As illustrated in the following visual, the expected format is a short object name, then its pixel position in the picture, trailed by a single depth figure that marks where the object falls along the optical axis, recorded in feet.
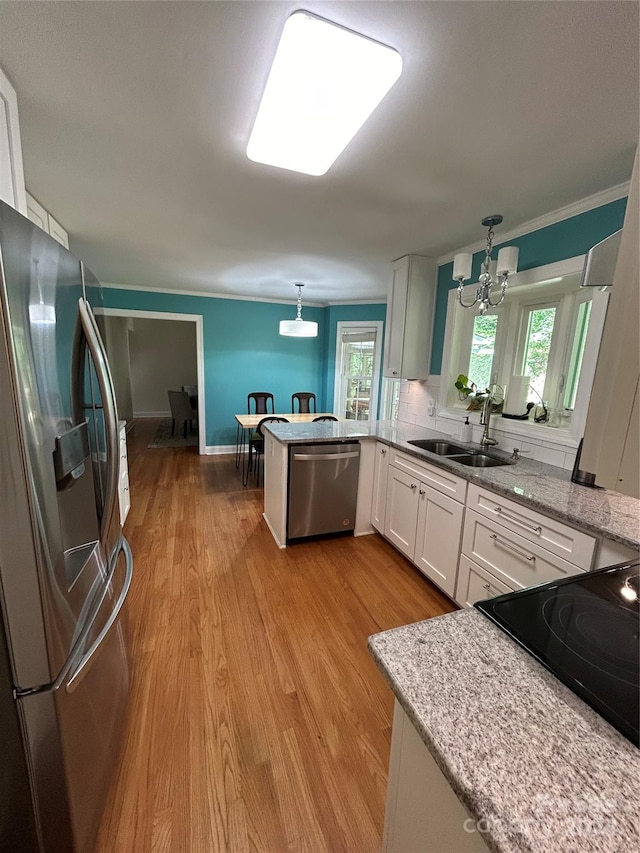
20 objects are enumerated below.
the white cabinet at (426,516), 6.96
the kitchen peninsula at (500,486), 4.53
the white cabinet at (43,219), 6.94
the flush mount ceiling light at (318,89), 3.20
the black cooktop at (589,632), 2.13
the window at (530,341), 7.45
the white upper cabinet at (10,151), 4.01
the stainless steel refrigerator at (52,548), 2.43
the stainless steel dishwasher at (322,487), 8.91
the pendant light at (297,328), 13.32
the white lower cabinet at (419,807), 1.97
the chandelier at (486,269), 7.04
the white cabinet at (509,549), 4.87
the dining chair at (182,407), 20.76
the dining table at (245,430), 13.96
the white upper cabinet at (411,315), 10.21
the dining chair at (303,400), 17.59
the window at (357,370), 17.67
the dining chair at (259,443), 13.58
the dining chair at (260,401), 17.16
